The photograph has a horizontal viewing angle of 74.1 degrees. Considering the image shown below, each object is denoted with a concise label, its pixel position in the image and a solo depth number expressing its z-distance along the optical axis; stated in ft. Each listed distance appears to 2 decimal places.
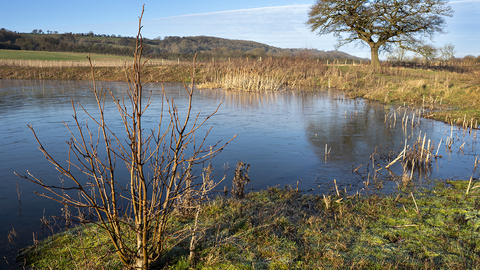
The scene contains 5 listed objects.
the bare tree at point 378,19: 88.06
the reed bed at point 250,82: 71.32
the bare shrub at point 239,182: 16.72
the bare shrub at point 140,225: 8.45
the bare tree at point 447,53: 168.55
